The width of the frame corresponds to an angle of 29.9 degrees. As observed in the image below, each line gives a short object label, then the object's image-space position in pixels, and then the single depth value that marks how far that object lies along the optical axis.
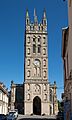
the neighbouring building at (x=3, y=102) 28.95
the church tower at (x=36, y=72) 39.69
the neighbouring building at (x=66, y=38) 8.11
